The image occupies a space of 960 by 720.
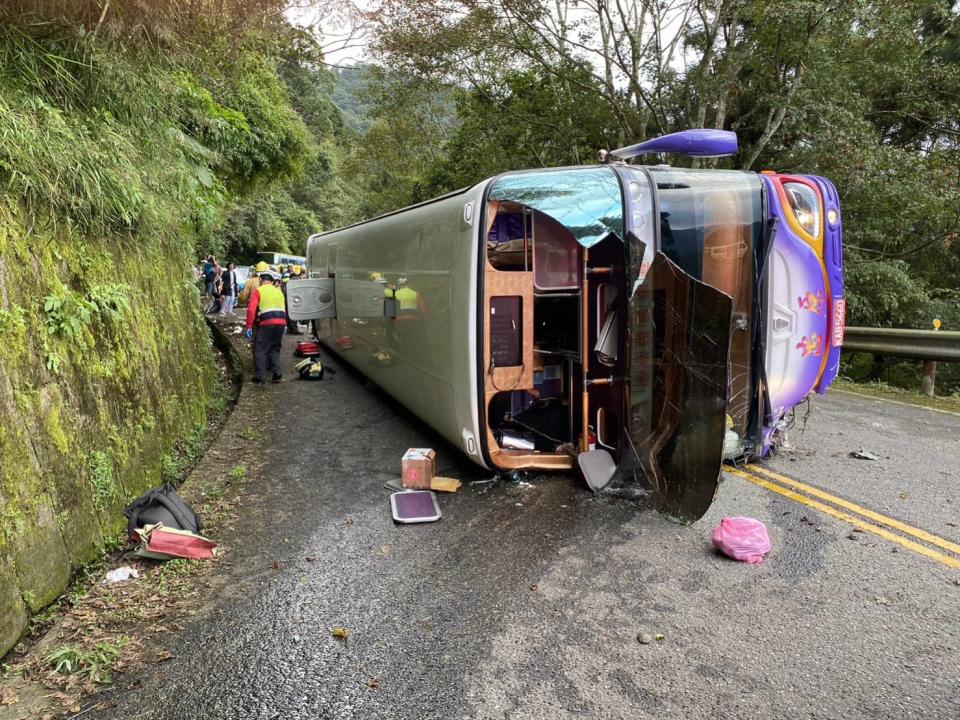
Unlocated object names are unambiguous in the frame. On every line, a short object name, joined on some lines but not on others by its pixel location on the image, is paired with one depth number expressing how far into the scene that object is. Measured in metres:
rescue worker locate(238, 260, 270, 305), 9.73
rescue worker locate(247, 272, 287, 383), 9.51
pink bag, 3.63
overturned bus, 4.20
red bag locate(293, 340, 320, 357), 12.06
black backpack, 4.07
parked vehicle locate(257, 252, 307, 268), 28.47
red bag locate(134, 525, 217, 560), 3.84
